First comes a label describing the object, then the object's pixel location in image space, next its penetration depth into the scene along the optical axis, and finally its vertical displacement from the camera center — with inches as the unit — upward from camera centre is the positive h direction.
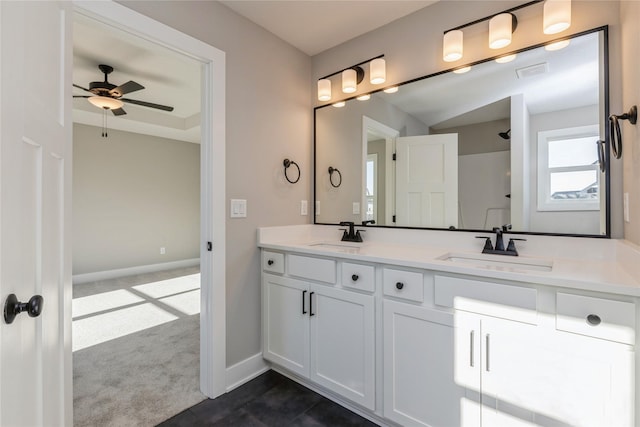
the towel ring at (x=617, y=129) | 42.2 +12.9
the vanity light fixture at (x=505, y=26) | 54.7 +37.5
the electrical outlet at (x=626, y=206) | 48.8 +1.0
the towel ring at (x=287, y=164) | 89.8 +14.8
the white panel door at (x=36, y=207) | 25.7 +0.7
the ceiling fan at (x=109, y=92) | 110.3 +46.2
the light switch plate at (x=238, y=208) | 76.4 +1.2
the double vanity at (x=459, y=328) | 39.8 -19.9
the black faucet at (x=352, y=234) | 85.5 -6.2
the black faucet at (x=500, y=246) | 61.3 -7.1
